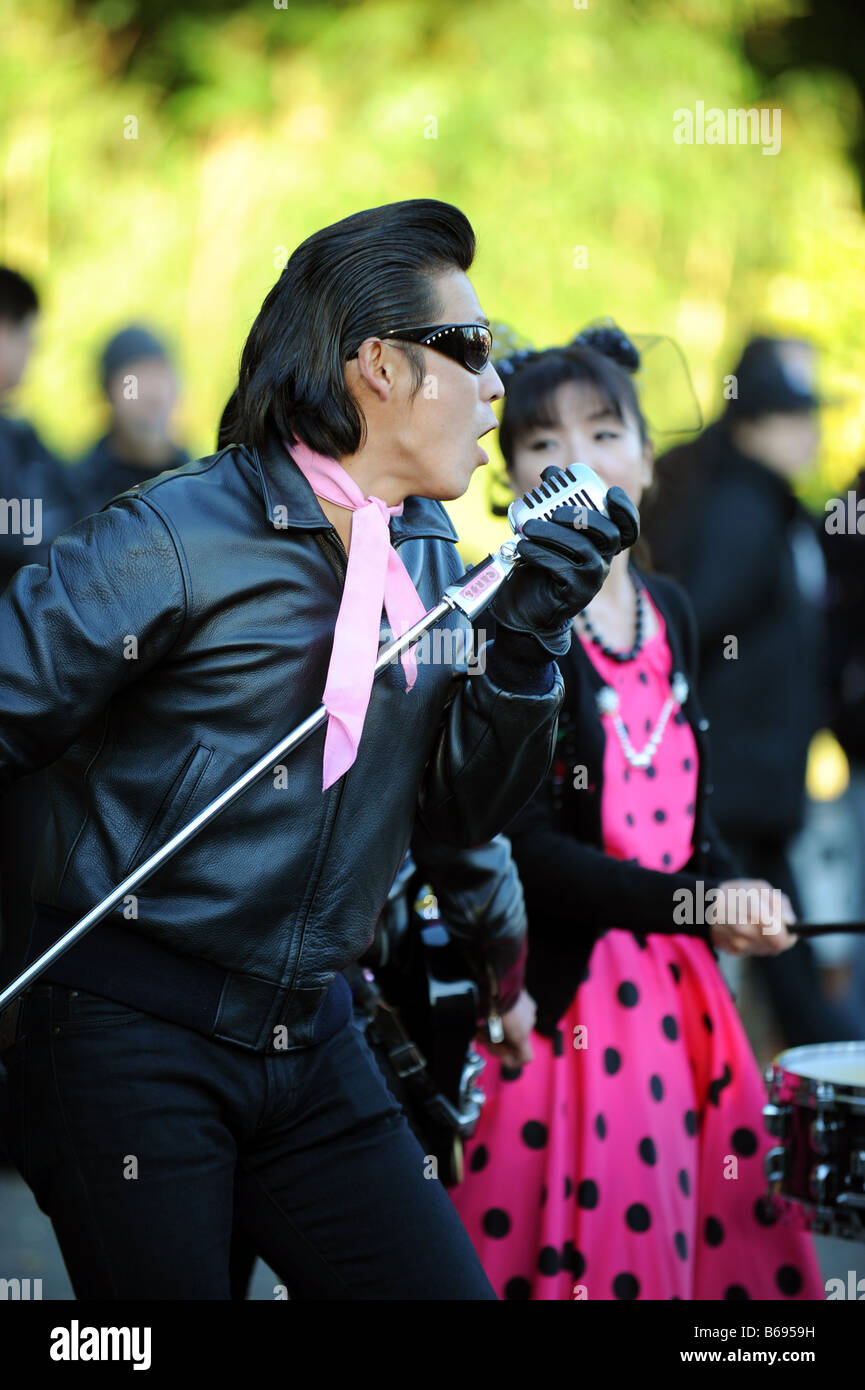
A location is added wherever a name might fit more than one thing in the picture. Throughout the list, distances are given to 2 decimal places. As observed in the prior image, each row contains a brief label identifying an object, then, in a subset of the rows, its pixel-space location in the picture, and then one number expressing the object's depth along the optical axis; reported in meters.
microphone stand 2.06
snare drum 2.87
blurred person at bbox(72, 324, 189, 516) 5.98
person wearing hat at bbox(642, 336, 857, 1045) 4.93
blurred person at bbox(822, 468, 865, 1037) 5.87
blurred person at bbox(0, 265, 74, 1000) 4.98
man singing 2.10
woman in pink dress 3.01
